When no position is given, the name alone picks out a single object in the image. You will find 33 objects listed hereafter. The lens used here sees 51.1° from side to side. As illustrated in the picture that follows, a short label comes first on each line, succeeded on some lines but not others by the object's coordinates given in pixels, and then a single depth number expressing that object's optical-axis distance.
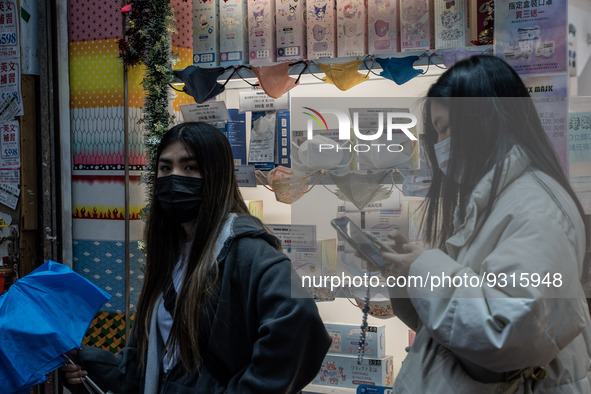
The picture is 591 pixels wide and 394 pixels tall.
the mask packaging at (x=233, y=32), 3.22
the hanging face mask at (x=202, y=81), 3.21
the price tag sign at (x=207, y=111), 3.19
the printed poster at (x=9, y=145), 3.76
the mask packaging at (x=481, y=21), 2.77
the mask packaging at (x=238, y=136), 3.24
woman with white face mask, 1.13
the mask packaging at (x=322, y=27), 3.03
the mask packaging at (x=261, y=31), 3.14
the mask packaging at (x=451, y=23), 2.81
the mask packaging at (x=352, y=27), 2.98
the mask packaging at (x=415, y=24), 2.87
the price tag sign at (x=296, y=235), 2.86
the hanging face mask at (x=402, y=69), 2.82
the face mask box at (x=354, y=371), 2.98
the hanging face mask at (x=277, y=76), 3.06
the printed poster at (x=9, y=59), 3.74
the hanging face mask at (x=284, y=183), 2.99
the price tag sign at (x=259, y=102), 3.13
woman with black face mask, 1.67
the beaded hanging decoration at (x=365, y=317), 1.57
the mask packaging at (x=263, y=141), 3.14
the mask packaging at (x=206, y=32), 3.26
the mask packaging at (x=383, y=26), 2.93
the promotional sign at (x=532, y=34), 2.54
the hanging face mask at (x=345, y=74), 2.92
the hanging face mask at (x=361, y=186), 2.78
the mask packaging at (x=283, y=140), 3.11
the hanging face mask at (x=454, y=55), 2.73
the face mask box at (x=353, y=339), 2.98
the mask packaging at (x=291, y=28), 3.09
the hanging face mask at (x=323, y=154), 2.89
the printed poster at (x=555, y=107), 2.54
